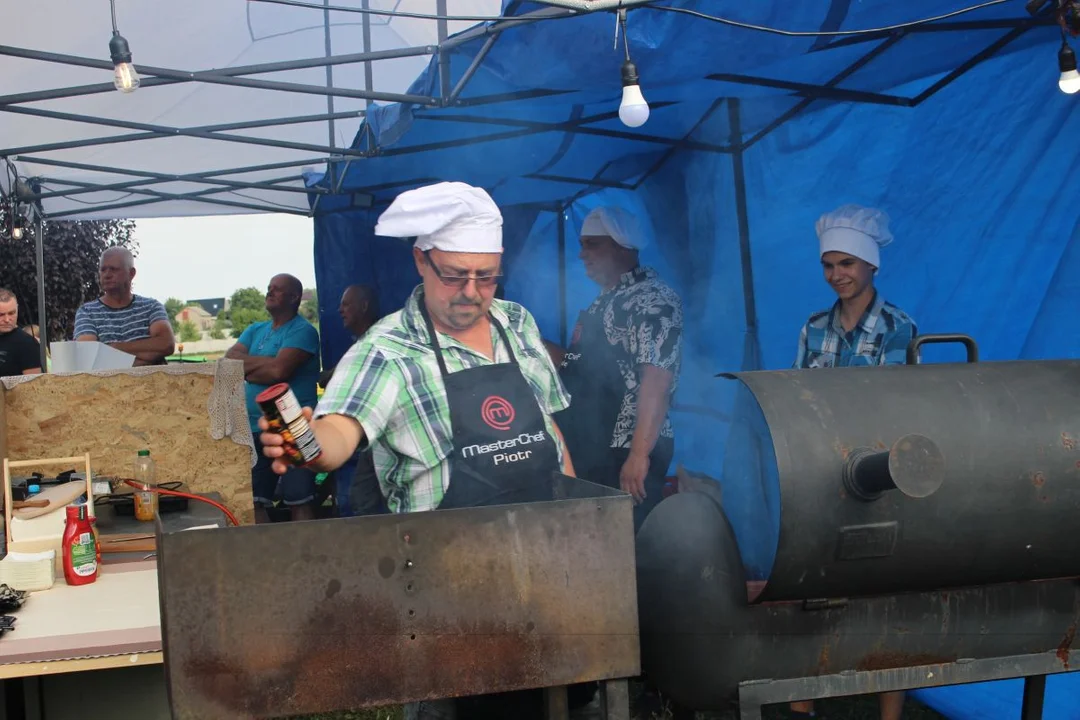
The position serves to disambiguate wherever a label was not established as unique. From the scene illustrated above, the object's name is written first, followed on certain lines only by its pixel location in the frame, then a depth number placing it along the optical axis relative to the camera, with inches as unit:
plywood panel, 137.3
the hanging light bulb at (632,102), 100.3
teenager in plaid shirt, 122.3
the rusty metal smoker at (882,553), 72.9
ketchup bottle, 110.6
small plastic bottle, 134.6
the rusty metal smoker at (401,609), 64.2
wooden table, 88.0
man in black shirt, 219.6
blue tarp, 115.3
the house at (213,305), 2029.4
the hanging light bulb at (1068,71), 98.0
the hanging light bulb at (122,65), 131.1
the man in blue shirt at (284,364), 221.9
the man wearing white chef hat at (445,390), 82.7
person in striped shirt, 216.5
